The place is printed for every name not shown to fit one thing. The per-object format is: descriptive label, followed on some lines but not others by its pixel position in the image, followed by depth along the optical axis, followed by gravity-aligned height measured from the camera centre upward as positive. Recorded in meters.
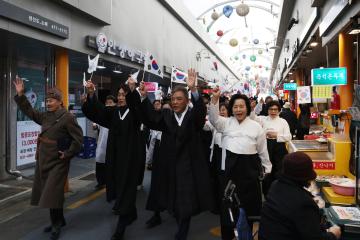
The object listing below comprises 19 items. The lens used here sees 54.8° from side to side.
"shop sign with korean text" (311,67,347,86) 7.31 +0.91
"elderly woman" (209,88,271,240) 3.89 -0.39
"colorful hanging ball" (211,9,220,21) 19.99 +6.01
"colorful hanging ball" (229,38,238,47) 23.72 +5.28
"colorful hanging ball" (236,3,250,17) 14.83 +4.71
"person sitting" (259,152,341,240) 2.24 -0.58
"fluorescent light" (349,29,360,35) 6.13 +1.59
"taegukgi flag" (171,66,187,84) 9.62 +1.20
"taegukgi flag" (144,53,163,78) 6.78 +1.10
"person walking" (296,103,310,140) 10.56 -0.12
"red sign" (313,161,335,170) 4.57 -0.60
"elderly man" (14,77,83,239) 4.47 -0.41
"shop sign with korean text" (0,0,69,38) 5.68 +1.82
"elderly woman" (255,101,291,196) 6.02 -0.31
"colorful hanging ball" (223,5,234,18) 16.25 +5.09
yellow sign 7.98 +0.65
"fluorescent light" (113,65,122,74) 11.30 +1.69
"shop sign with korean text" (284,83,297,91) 18.13 +1.74
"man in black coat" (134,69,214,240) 4.06 -0.47
